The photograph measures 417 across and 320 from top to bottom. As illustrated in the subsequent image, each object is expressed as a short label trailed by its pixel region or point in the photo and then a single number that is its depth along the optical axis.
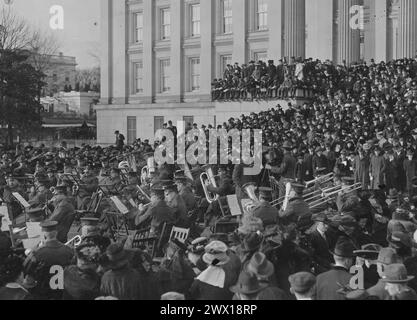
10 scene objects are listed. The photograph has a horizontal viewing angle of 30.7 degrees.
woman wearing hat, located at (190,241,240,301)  8.05
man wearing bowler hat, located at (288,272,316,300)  6.97
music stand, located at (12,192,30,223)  14.44
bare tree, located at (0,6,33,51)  49.00
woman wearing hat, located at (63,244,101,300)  8.11
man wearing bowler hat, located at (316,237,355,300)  7.59
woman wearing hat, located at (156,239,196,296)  8.35
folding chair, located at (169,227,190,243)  11.00
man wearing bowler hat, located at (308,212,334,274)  9.73
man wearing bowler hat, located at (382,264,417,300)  7.09
